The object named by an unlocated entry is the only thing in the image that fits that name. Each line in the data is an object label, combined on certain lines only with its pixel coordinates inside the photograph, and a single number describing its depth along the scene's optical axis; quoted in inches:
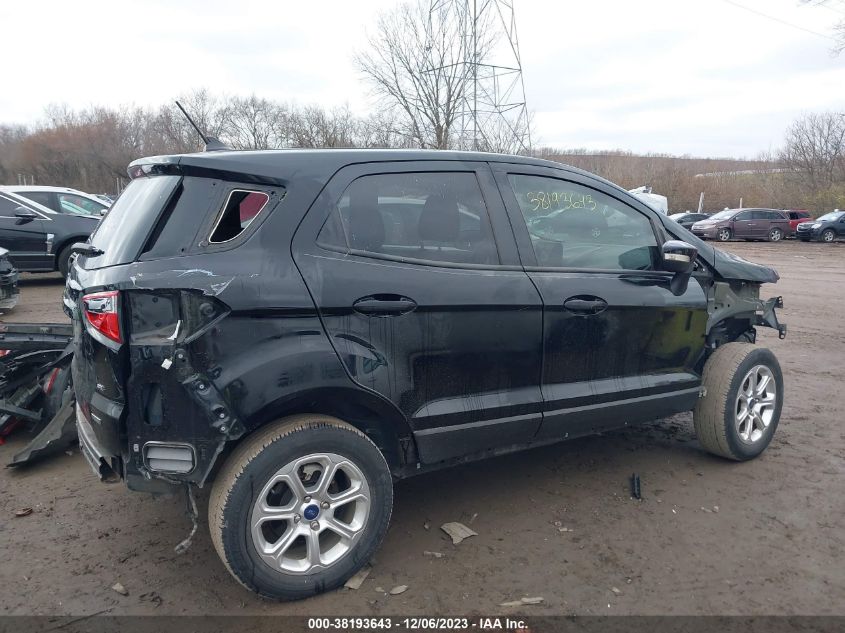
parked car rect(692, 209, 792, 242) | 1192.8
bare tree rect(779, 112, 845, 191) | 1705.2
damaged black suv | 100.7
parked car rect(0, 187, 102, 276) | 435.8
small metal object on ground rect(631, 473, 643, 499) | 147.1
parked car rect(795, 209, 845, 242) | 1155.9
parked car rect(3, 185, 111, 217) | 458.3
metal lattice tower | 999.7
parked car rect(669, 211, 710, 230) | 1429.6
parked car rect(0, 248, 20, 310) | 340.8
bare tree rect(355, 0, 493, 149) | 1284.4
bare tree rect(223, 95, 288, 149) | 1583.4
